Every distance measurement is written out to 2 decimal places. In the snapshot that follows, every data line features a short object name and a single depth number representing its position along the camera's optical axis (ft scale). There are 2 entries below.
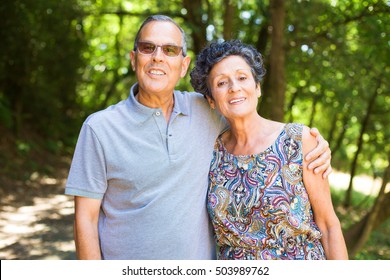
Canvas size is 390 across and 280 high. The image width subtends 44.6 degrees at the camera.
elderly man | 8.41
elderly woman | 8.60
